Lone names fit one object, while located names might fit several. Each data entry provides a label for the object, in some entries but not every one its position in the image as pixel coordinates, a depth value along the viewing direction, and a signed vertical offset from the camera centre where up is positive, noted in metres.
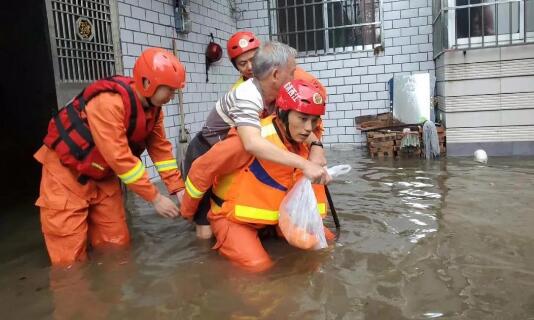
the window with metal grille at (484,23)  6.45 +0.94
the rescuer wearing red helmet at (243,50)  3.79 +0.44
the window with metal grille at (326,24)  8.55 +1.39
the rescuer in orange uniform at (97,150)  2.98 -0.24
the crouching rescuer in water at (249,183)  2.96 -0.50
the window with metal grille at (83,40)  4.58 +0.76
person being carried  2.80 -0.02
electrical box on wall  6.82 +1.31
